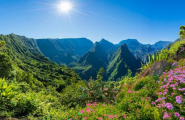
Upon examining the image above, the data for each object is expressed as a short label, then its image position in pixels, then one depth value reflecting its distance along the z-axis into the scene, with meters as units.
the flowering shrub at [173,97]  2.85
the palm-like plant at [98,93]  6.73
